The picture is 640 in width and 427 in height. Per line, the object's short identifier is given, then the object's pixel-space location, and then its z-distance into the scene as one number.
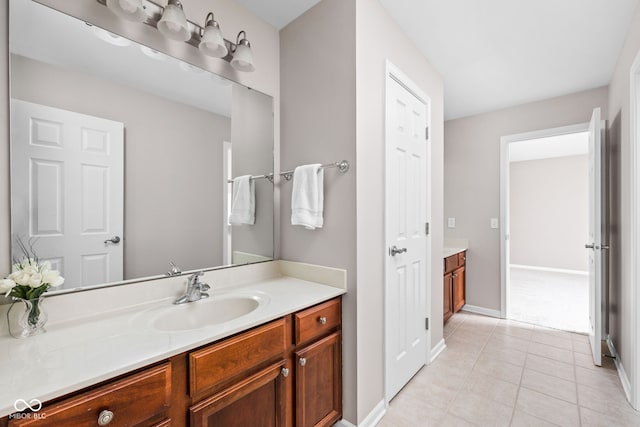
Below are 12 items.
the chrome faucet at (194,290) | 1.34
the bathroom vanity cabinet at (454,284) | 2.97
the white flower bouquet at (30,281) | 0.89
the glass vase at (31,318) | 0.95
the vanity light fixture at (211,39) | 1.38
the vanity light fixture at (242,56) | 1.53
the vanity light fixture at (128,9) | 1.14
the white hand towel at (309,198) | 1.61
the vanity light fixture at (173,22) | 1.24
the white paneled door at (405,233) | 1.78
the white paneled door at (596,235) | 2.17
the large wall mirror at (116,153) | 1.07
